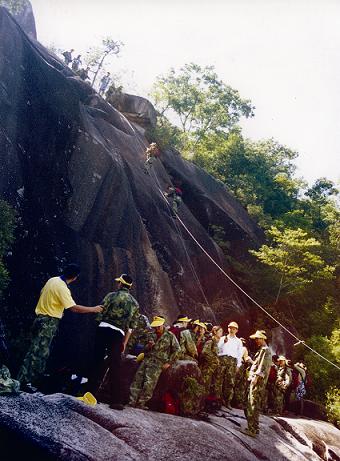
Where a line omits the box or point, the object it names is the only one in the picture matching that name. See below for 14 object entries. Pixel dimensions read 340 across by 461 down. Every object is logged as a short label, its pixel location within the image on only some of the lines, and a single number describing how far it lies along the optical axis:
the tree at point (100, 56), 44.91
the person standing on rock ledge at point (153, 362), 7.04
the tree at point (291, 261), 20.92
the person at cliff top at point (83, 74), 25.56
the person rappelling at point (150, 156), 19.80
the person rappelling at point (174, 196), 19.75
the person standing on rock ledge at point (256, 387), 7.96
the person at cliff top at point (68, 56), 28.73
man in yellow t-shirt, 6.07
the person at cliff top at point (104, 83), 40.01
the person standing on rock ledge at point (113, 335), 6.19
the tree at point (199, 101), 40.84
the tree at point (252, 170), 34.84
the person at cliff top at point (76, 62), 28.39
